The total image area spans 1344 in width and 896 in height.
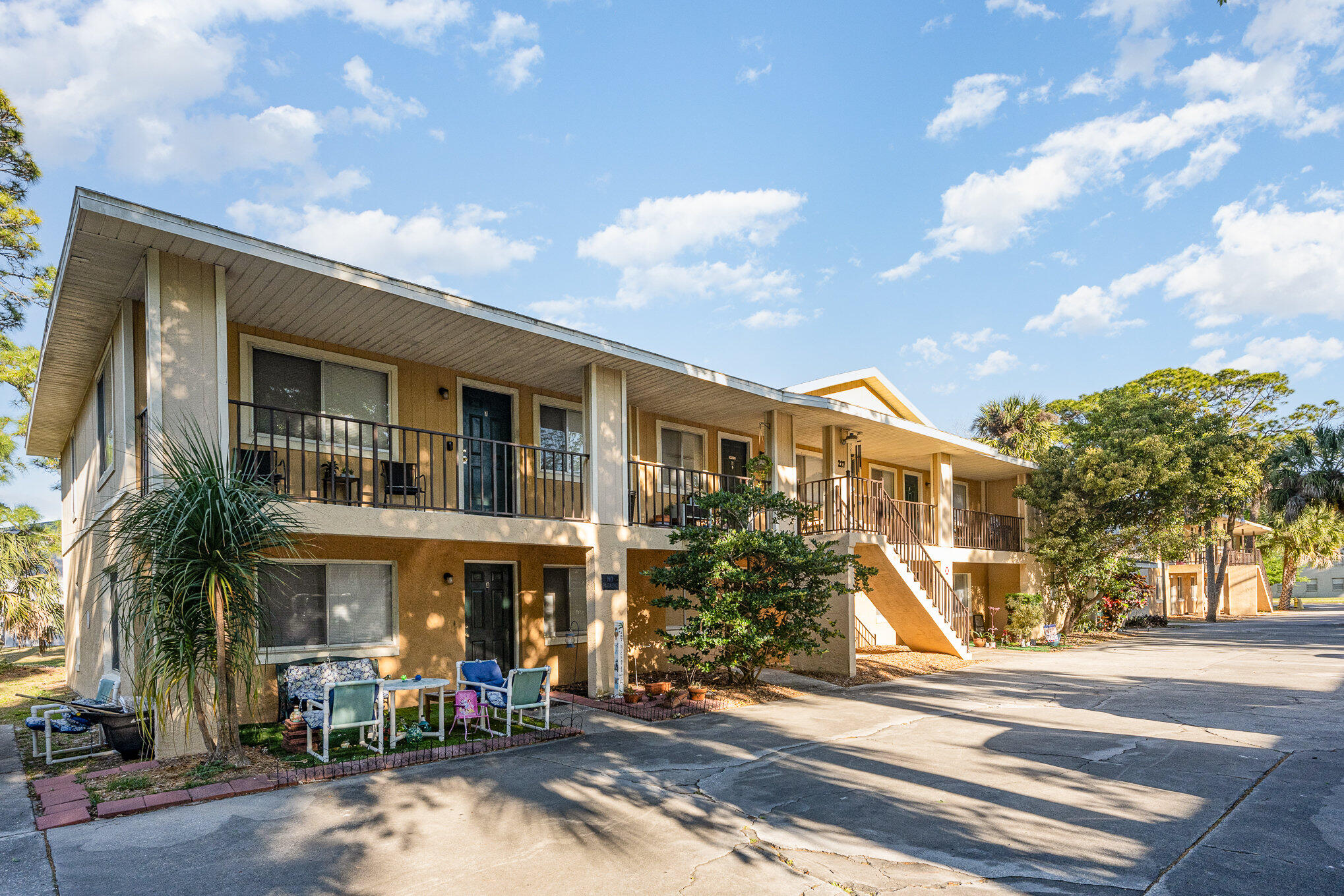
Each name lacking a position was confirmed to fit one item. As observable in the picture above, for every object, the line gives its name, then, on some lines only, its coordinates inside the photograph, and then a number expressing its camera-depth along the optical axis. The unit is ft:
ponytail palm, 22.97
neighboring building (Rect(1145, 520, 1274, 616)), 123.85
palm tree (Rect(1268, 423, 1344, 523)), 102.89
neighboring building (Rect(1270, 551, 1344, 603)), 229.04
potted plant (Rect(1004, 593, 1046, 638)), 68.59
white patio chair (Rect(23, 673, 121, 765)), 26.32
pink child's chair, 29.45
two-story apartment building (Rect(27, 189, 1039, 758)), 27.20
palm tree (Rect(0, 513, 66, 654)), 58.29
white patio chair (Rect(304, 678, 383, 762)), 26.03
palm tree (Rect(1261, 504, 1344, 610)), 124.57
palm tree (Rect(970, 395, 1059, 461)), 103.50
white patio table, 27.86
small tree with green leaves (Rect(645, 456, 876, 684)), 38.86
